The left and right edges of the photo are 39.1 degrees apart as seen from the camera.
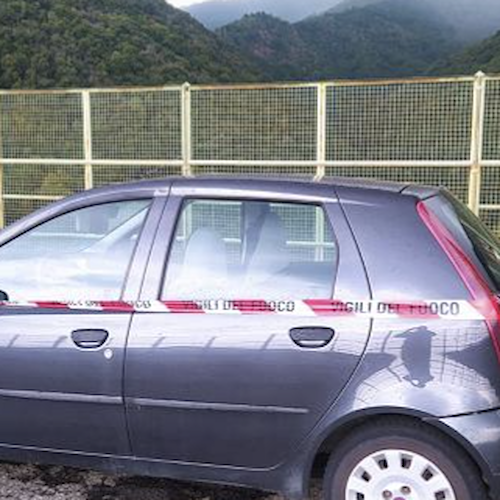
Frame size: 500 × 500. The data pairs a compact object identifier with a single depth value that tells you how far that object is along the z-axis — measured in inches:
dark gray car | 102.4
